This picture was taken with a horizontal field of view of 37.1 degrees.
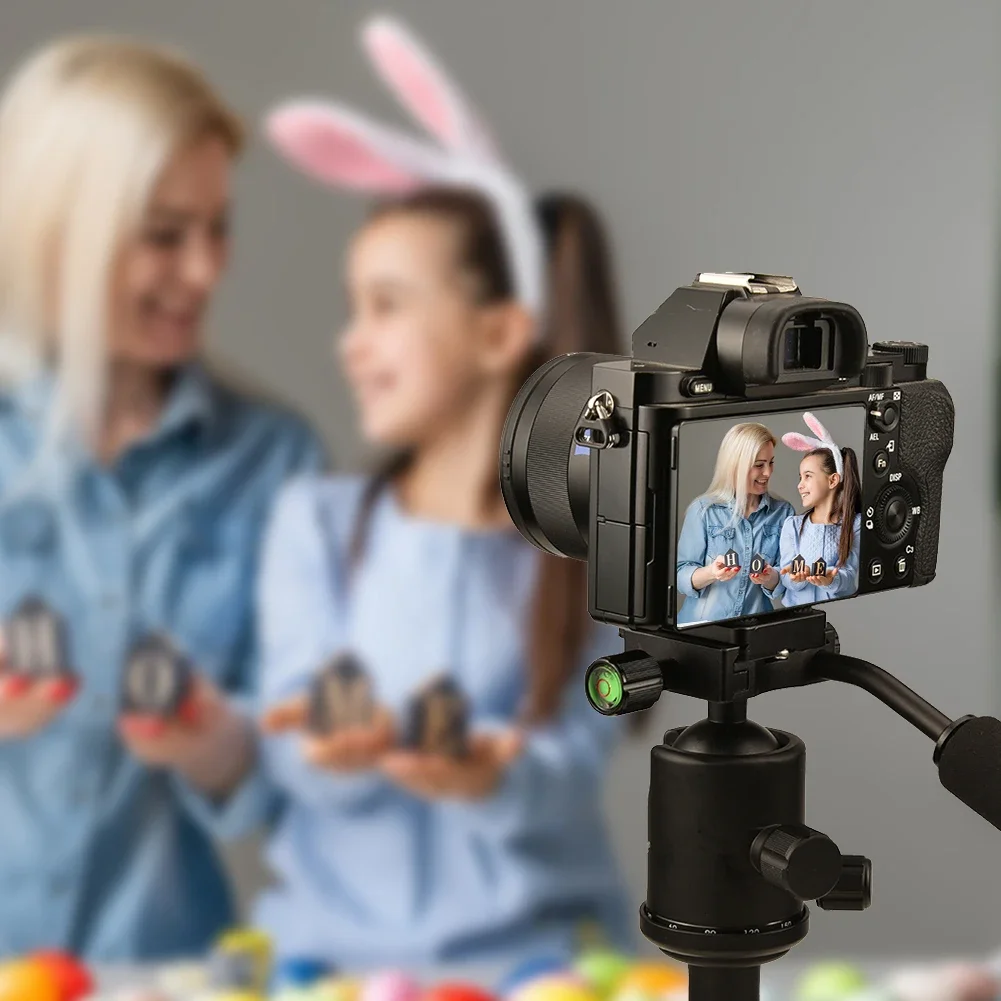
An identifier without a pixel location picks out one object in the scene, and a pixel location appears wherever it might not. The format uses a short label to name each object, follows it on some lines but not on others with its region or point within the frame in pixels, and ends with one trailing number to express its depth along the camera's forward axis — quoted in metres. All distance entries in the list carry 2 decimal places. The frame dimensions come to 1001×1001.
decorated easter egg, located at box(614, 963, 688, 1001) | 2.08
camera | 0.80
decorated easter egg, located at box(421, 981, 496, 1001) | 2.06
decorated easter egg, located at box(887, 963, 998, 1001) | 2.07
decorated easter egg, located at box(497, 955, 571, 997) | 2.18
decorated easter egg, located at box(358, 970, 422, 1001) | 2.06
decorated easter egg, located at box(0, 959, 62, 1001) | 2.10
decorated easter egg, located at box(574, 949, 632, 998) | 2.19
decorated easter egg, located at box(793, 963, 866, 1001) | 2.10
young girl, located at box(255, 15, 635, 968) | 2.32
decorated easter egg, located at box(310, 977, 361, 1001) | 2.10
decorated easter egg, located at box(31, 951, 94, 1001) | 2.13
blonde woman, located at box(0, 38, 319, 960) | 2.28
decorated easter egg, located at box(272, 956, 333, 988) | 2.23
